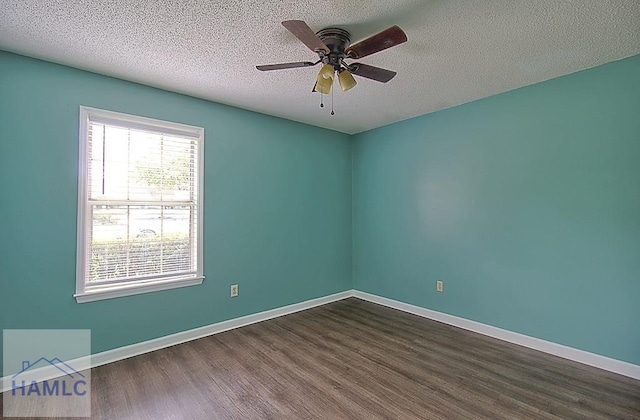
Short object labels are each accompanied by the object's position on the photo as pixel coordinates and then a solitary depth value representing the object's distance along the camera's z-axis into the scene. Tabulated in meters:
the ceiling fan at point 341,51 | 1.71
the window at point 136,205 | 2.54
